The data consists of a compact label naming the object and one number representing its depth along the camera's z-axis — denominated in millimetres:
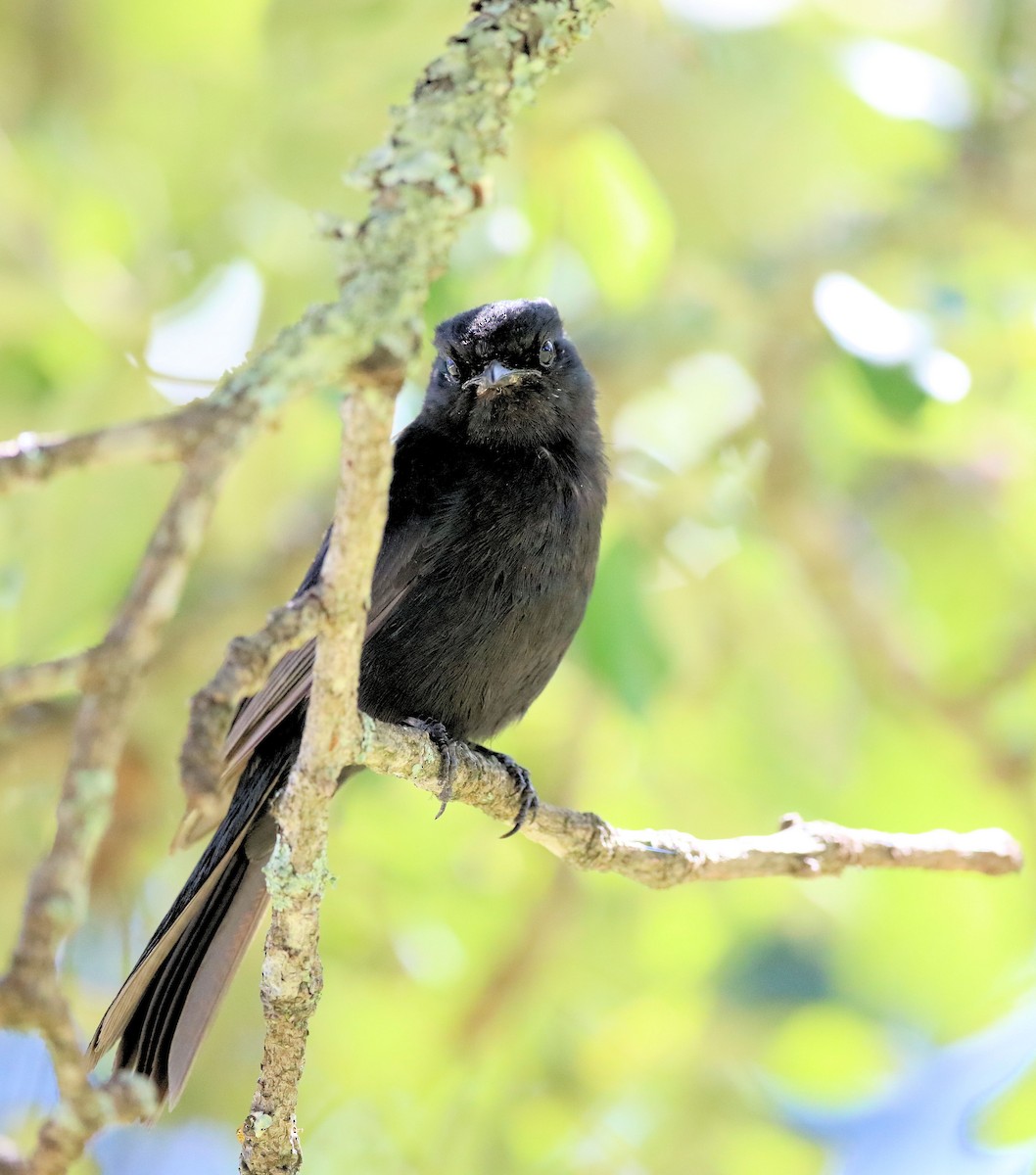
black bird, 3908
